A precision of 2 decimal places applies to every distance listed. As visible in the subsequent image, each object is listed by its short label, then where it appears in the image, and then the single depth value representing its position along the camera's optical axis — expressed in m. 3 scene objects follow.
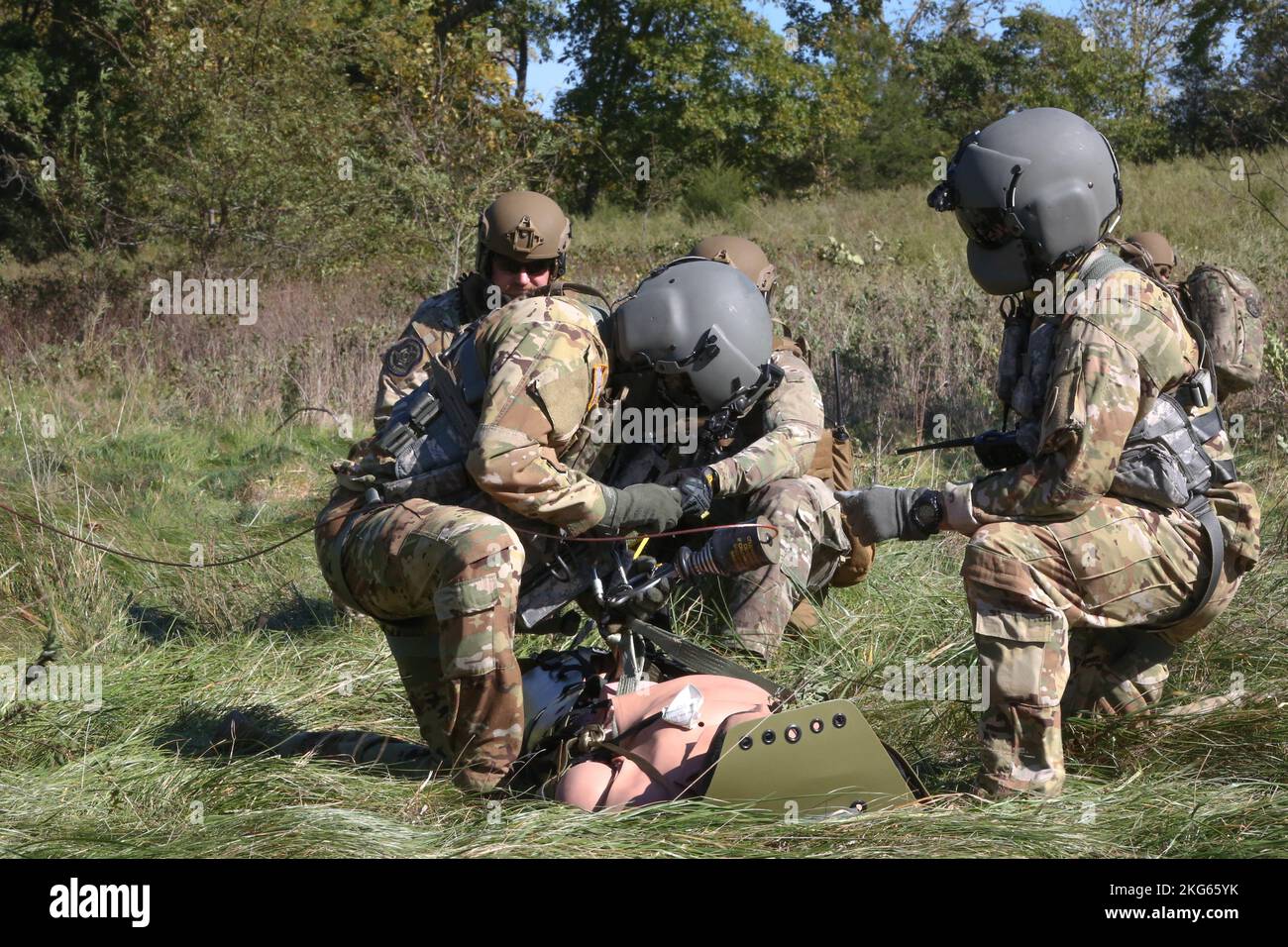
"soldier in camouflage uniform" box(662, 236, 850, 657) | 5.49
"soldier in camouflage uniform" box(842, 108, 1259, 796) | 3.78
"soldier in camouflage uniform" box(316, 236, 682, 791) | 4.00
